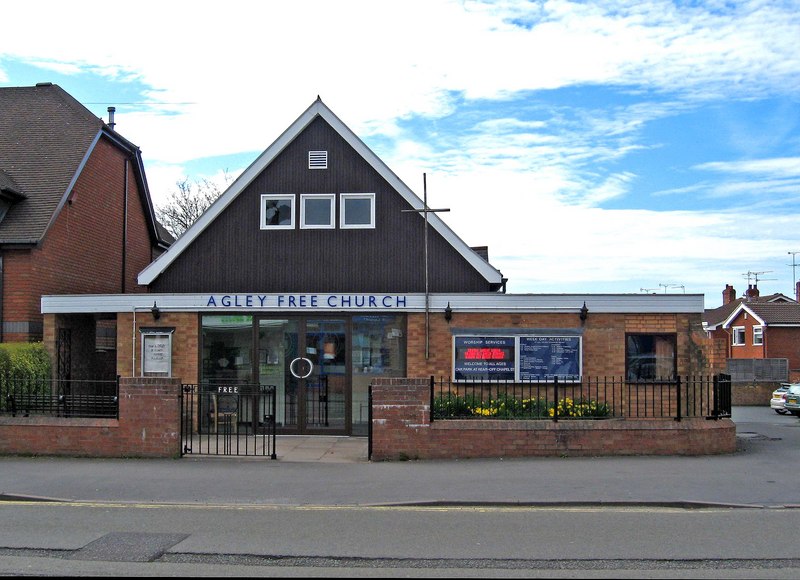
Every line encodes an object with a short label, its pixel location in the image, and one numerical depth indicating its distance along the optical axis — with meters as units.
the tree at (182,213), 54.31
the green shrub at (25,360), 15.14
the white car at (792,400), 29.27
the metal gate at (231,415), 14.81
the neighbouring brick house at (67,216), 18.05
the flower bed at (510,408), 13.76
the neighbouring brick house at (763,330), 46.38
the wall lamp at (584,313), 15.73
